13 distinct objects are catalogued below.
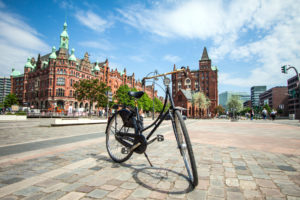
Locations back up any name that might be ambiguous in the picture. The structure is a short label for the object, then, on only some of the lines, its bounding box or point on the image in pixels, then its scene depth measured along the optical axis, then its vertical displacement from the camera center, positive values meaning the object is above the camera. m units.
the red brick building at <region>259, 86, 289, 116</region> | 108.93 +8.69
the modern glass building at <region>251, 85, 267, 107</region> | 175.62 +18.90
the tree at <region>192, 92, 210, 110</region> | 60.41 +3.34
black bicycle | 2.21 -0.43
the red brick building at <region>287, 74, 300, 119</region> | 83.94 +4.72
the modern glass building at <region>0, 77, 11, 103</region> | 175.70 +23.61
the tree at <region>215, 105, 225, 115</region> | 86.40 +0.12
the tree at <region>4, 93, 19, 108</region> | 70.12 +3.30
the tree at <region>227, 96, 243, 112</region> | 64.44 +2.51
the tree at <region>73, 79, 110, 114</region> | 35.91 +4.06
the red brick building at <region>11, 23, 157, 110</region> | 58.88 +13.03
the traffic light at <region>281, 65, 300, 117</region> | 20.45 +5.11
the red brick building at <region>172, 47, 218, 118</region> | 88.88 +15.68
